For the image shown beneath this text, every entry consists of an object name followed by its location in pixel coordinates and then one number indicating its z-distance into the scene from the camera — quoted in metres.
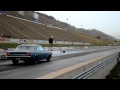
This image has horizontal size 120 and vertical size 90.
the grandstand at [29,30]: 57.95
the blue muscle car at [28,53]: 16.81
